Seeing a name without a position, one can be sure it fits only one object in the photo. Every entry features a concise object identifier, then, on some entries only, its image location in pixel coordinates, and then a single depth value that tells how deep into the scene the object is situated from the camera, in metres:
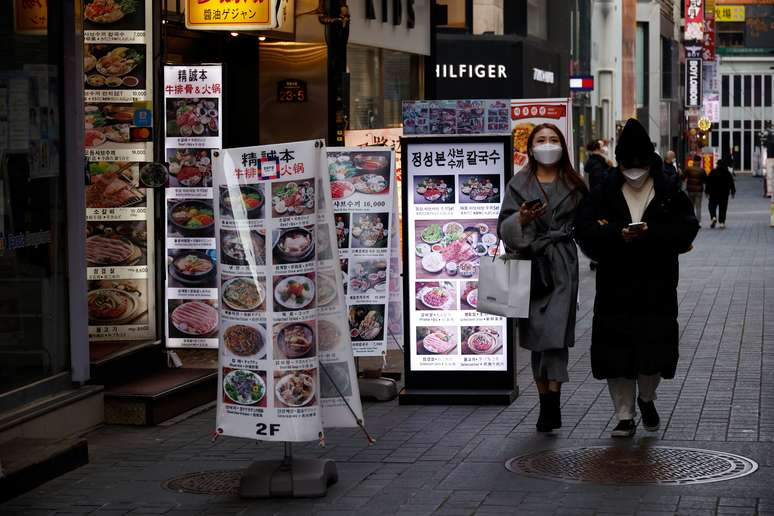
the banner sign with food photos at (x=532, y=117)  16.28
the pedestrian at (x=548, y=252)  9.55
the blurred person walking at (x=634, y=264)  9.21
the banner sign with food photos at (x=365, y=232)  10.90
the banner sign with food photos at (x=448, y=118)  11.41
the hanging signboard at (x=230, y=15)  12.56
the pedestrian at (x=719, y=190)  36.38
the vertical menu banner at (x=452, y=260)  10.65
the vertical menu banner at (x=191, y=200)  11.12
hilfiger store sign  29.36
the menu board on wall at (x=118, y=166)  11.13
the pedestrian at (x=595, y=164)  20.11
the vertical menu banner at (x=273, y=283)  7.83
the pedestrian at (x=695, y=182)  35.38
